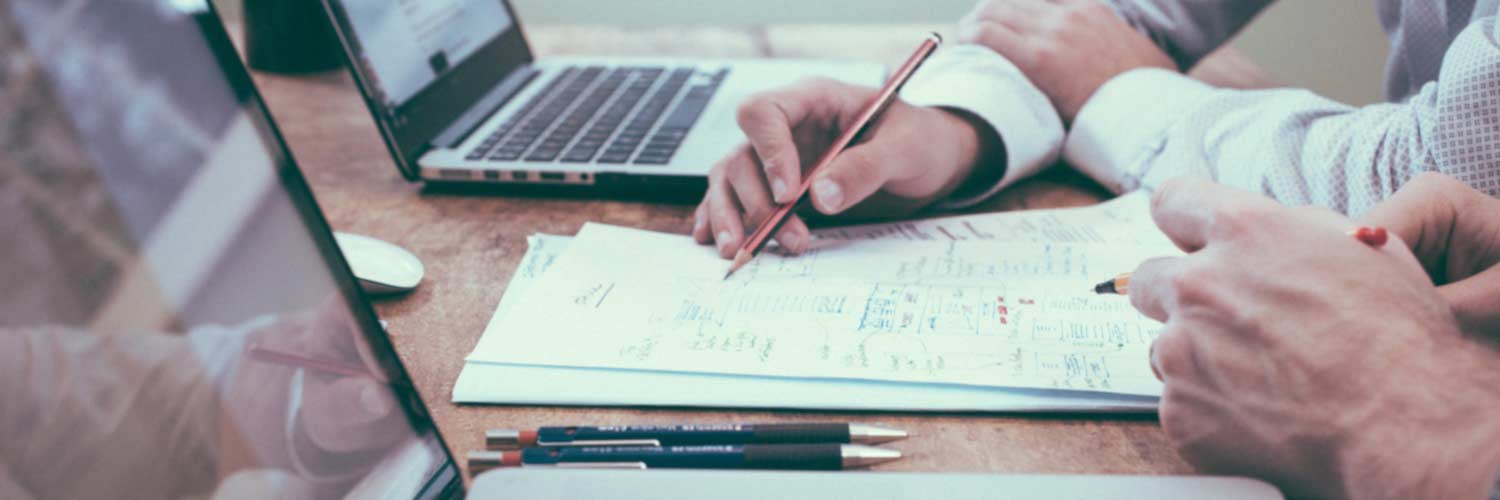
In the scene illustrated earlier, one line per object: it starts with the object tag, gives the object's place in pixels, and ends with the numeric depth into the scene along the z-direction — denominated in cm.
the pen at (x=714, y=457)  40
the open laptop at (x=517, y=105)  72
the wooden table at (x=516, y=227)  43
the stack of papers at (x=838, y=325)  46
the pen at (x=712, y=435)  41
